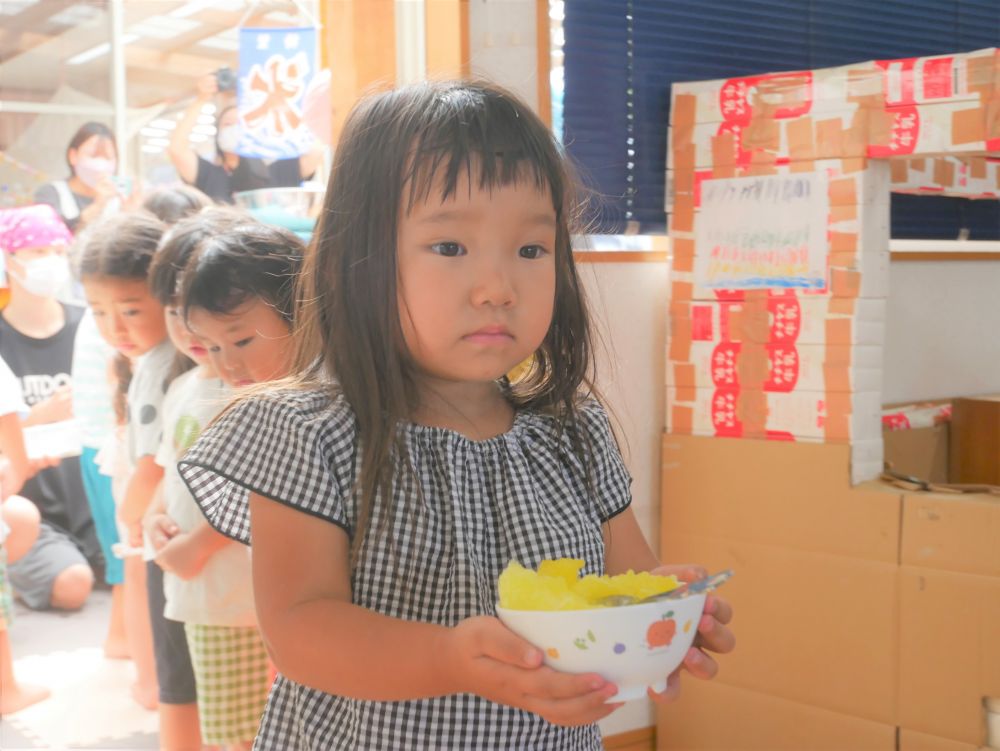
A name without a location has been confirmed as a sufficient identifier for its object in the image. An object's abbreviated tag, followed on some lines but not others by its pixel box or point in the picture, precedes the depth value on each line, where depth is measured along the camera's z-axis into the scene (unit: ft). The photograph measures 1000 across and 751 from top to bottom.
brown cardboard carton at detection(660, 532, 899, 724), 7.11
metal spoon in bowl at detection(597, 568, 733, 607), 2.84
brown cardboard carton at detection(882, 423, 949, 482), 8.56
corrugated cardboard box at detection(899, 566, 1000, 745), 6.66
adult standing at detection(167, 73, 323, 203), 8.25
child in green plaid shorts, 5.47
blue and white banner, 8.19
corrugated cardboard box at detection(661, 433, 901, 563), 7.14
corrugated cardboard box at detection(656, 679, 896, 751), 7.25
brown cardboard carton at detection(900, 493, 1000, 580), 6.63
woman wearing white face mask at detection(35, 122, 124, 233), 7.72
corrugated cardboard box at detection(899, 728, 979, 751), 6.73
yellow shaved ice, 2.86
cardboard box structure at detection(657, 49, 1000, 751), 6.78
